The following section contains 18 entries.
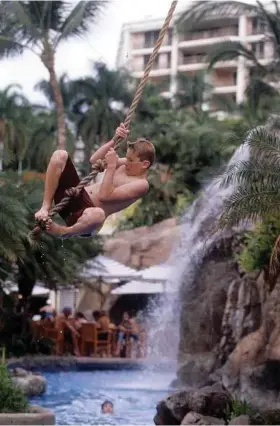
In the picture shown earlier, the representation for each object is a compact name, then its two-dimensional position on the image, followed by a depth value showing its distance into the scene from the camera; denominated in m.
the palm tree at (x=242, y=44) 19.62
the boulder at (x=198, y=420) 11.39
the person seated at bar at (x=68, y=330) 21.70
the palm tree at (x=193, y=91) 41.41
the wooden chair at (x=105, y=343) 22.06
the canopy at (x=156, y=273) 24.31
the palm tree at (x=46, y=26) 22.56
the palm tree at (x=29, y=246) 13.67
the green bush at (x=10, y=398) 11.19
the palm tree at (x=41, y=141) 33.94
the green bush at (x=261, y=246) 13.52
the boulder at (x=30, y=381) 15.89
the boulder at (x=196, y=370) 15.21
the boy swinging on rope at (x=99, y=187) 5.29
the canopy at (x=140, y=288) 25.14
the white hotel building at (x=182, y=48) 49.95
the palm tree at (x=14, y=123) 31.64
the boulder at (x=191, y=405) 12.26
